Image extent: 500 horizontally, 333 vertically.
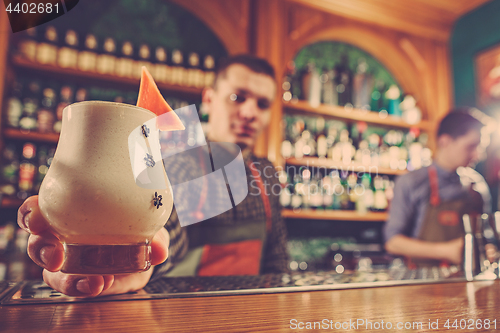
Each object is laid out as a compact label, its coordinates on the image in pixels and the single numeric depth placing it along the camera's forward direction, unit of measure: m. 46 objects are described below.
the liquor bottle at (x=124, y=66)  2.32
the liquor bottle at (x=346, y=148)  3.05
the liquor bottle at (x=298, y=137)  2.89
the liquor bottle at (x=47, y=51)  2.15
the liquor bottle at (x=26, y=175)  2.07
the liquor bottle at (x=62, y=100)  2.18
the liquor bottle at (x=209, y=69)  2.54
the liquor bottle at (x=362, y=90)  3.18
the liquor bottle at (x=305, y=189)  2.87
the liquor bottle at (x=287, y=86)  2.85
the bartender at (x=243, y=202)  1.20
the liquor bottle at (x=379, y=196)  3.15
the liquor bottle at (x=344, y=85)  3.12
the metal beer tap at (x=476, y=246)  0.94
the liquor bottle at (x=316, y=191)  2.89
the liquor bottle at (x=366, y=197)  3.08
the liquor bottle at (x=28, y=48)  2.13
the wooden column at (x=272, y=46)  2.61
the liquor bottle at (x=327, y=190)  2.94
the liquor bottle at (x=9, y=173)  2.08
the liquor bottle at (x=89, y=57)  2.23
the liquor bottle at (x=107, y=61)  2.28
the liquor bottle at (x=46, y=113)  2.13
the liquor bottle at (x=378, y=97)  3.32
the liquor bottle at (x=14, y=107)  2.11
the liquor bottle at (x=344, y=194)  3.03
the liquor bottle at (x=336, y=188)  2.98
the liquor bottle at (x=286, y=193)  2.76
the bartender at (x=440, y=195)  2.13
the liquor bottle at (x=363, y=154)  3.13
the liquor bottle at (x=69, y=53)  2.18
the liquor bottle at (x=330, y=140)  3.03
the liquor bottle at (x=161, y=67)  2.43
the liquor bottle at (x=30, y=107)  2.13
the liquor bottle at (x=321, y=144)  2.99
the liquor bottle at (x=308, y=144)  2.92
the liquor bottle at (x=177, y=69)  2.48
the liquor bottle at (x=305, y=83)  2.93
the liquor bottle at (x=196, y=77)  2.52
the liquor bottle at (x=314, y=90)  2.93
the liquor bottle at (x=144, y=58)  2.40
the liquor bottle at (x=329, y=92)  3.04
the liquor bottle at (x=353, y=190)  3.10
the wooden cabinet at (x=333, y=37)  2.56
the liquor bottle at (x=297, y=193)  2.82
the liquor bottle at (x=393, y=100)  3.31
